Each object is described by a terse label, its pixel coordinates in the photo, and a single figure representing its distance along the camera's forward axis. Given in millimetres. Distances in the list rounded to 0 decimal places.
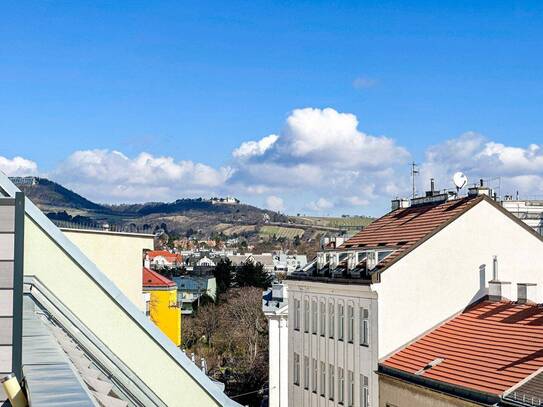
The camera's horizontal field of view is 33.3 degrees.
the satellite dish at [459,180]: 34609
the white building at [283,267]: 177875
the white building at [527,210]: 51344
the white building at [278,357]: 48156
